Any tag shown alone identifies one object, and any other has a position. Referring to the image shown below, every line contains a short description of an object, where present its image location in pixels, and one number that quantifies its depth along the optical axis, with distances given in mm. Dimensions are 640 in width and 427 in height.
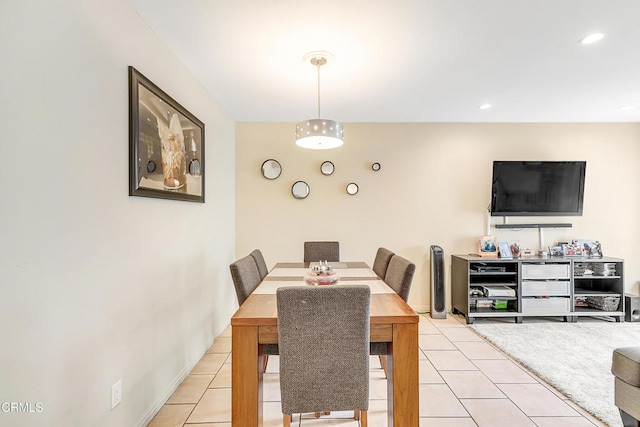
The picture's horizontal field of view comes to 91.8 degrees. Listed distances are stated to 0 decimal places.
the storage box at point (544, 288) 3734
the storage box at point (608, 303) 3742
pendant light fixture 2111
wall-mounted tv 3988
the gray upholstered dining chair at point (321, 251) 3537
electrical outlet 1614
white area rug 2209
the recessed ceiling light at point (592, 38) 2127
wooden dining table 1552
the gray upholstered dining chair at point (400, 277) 2117
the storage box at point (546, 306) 3727
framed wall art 1798
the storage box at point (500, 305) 3816
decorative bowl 2145
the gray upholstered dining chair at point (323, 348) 1411
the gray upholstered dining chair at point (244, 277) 2041
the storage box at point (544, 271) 3734
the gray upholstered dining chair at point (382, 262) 2732
